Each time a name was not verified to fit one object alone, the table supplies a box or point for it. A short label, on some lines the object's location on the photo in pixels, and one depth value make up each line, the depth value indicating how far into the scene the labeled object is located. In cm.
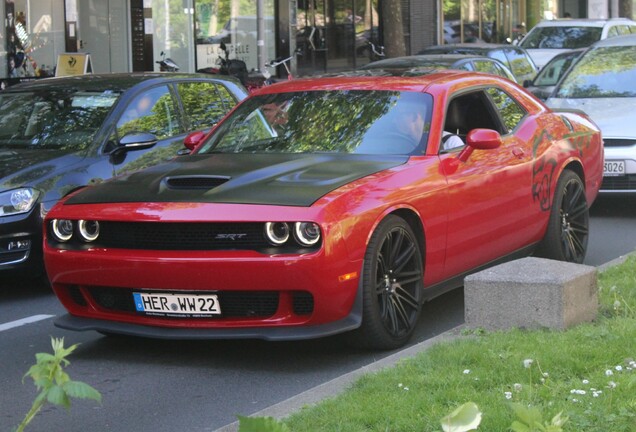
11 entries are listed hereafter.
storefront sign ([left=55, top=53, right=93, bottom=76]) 1991
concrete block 646
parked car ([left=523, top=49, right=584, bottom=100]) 1705
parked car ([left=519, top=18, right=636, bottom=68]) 2556
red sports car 627
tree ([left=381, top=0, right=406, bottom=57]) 2694
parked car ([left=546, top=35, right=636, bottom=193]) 1213
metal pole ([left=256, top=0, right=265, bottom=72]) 2370
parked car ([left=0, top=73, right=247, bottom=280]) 884
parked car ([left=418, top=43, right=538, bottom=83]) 1930
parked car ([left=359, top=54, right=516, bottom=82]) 1503
